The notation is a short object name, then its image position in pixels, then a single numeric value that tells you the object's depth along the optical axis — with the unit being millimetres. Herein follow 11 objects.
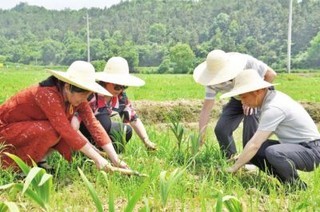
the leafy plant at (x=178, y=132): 4203
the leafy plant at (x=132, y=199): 2194
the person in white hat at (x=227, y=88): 3967
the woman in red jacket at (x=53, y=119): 3316
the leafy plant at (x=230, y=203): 2221
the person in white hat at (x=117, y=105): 3945
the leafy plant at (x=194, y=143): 3895
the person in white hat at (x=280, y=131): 3480
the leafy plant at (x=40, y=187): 2352
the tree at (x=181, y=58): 53781
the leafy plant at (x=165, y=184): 2551
